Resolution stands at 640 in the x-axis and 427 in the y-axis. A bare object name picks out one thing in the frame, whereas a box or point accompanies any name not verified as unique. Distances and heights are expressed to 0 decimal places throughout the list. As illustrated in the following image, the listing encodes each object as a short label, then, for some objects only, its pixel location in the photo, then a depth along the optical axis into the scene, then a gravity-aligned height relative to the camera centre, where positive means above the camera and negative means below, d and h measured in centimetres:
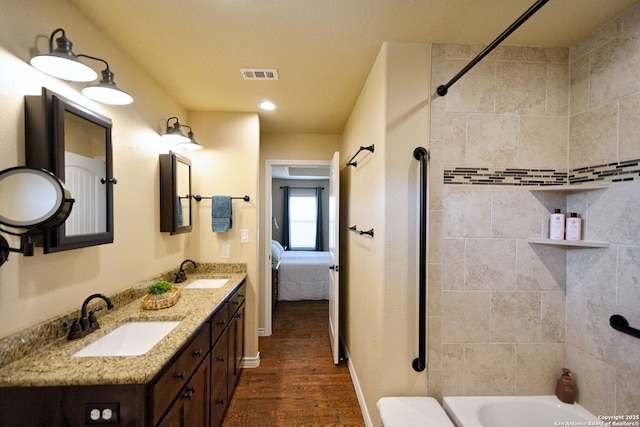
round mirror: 98 +3
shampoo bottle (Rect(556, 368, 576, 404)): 151 -102
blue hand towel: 258 -6
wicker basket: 162 -58
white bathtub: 146 -113
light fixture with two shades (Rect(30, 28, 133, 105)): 107 +59
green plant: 167 -51
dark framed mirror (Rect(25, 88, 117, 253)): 113 +23
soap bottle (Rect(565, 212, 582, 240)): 148 -10
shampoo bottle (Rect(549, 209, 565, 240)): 152 -10
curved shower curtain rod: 89 +68
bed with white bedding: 456 -123
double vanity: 96 -68
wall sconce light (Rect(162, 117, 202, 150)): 212 +57
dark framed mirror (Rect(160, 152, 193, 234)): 215 +11
